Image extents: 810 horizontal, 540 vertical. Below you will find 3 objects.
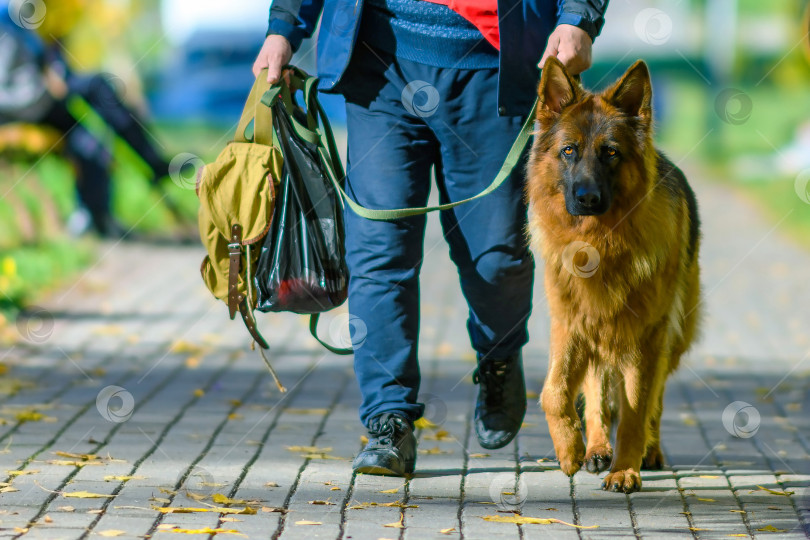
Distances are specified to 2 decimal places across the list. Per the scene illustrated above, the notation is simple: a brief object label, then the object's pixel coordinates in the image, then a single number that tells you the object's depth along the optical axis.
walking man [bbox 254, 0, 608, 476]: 8.40
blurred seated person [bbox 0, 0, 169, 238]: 20.47
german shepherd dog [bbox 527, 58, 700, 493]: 7.95
